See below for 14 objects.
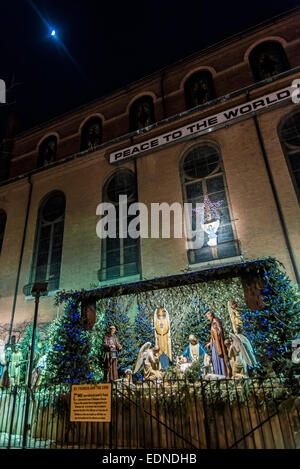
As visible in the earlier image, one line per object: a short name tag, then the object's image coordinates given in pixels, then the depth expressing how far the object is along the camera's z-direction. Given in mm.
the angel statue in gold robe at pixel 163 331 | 10188
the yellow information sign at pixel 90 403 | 6219
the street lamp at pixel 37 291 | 7688
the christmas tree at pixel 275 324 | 7641
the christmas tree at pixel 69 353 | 9461
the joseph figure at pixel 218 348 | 8648
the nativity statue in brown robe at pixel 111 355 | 9797
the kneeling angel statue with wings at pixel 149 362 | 9172
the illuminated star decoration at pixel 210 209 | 12648
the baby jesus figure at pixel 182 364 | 8781
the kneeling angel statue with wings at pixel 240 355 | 8266
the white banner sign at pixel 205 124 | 12852
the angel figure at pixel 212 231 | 12078
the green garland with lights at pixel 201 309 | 7983
